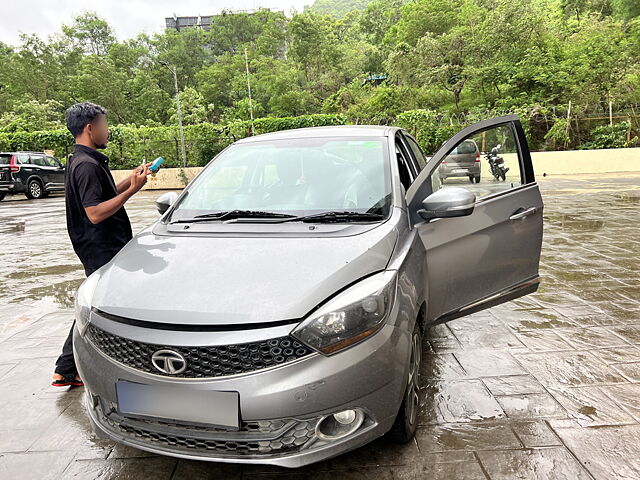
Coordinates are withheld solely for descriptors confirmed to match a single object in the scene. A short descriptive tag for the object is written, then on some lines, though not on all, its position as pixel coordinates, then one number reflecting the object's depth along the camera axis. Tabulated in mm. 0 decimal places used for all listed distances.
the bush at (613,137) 20734
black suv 18297
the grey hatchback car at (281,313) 1922
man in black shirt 3012
